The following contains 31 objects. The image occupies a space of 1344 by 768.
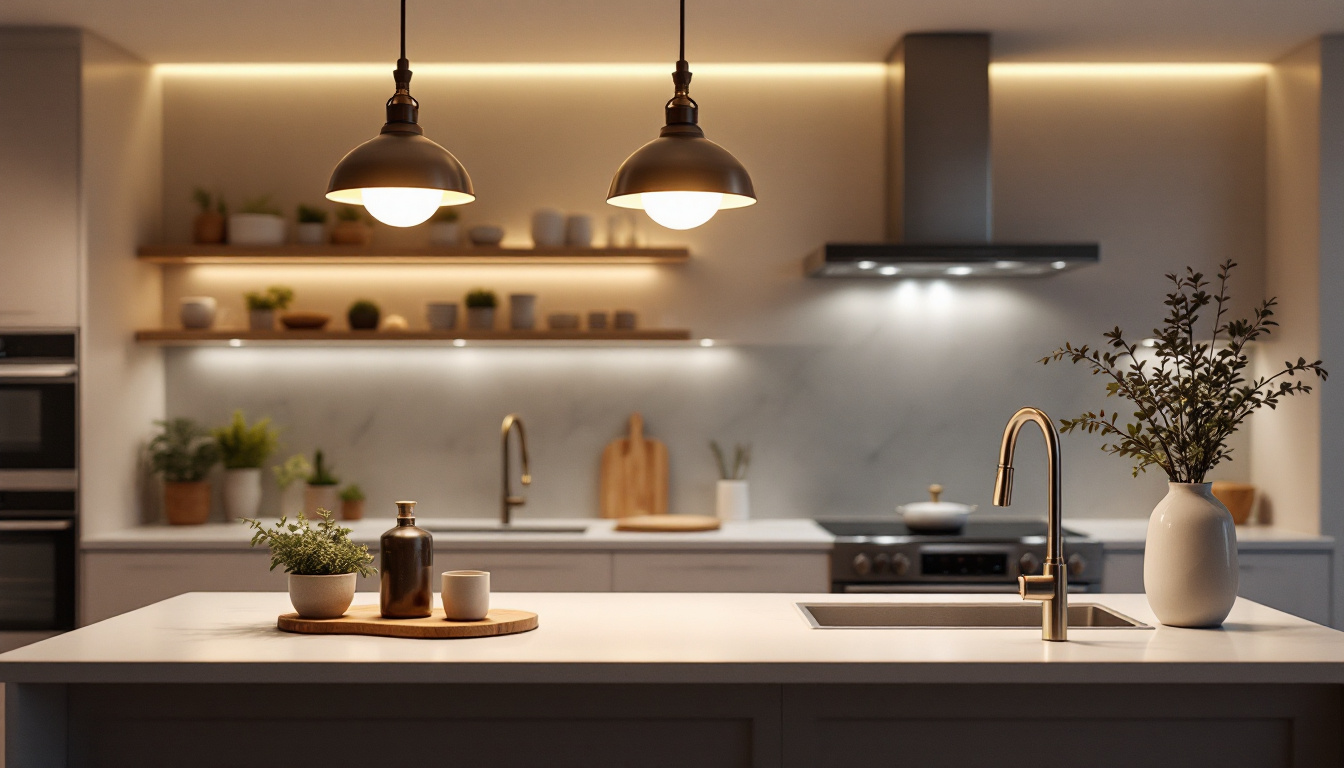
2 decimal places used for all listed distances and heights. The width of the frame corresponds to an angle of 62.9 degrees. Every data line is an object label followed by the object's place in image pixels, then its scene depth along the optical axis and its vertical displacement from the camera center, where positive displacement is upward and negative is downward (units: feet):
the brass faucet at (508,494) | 13.80 -1.28
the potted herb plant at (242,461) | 14.29 -0.87
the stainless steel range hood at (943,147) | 13.39 +3.06
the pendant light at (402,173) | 7.30 +1.48
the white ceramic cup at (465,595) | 7.22 -1.32
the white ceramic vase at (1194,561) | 7.29 -1.11
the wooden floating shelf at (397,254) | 14.02 +1.80
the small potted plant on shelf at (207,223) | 14.35 +2.24
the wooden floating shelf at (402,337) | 13.98 +0.73
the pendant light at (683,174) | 7.12 +1.44
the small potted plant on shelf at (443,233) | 14.26 +2.10
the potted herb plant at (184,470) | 13.98 -0.97
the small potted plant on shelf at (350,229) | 14.20 +2.14
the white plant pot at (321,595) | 7.32 -1.34
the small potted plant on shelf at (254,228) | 14.24 +2.16
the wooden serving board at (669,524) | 13.50 -1.61
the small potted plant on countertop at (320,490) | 14.33 -1.24
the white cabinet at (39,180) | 12.80 +2.50
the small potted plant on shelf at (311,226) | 14.29 +2.20
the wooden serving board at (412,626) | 6.97 -1.49
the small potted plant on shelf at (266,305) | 14.32 +1.17
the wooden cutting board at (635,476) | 14.79 -1.10
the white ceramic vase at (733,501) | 14.39 -1.39
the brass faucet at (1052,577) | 6.91 -1.16
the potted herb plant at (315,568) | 7.32 -1.17
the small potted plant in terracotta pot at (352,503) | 14.35 -1.42
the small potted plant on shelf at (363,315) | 14.10 +1.02
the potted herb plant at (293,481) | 14.40 -1.14
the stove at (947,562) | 12.40 -1.89
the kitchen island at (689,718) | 6.56 -1.94
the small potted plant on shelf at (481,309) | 14.23 +1.11
